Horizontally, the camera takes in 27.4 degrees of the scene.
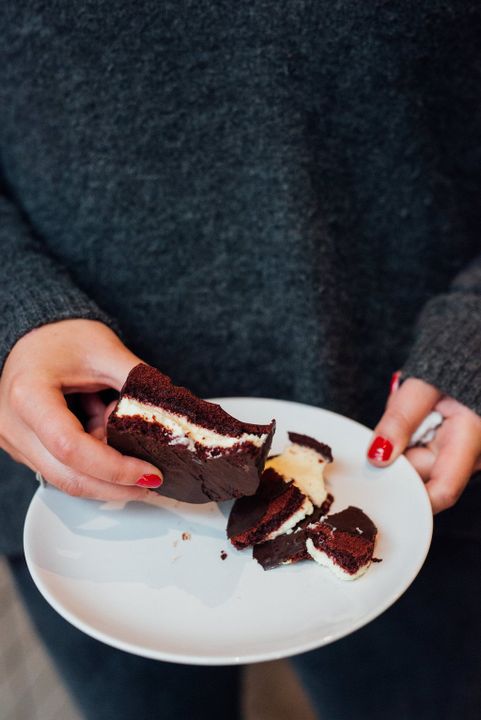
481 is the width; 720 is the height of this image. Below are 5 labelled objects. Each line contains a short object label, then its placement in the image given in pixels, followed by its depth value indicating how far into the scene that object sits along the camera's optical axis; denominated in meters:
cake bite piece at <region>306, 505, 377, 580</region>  0.47
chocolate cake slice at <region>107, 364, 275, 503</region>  0.49
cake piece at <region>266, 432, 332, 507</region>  0.52
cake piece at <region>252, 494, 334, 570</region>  0.49
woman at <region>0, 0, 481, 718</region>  0.53
